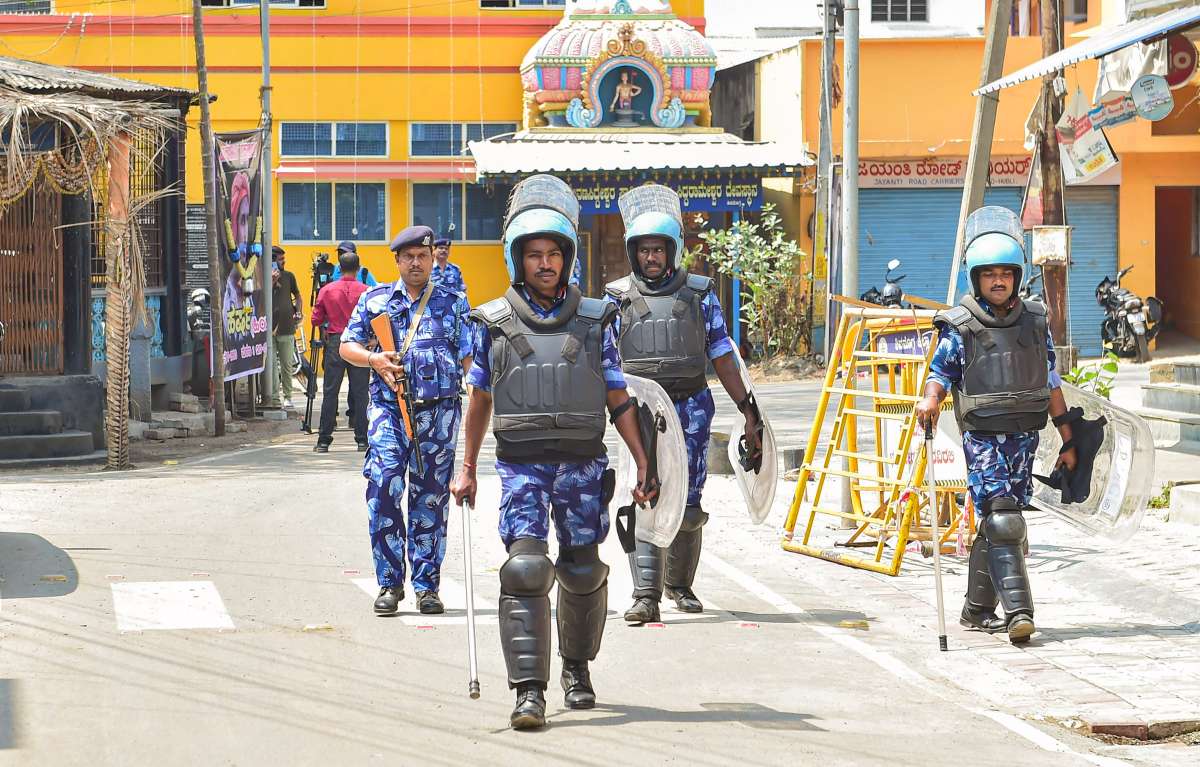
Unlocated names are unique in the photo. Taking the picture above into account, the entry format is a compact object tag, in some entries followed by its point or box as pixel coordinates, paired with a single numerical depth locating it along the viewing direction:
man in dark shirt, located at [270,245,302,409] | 23.00
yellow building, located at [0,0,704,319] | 33.12
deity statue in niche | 31.86
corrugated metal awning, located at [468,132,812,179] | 29.23
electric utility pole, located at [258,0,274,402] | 22.34
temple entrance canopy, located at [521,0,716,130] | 31.69
